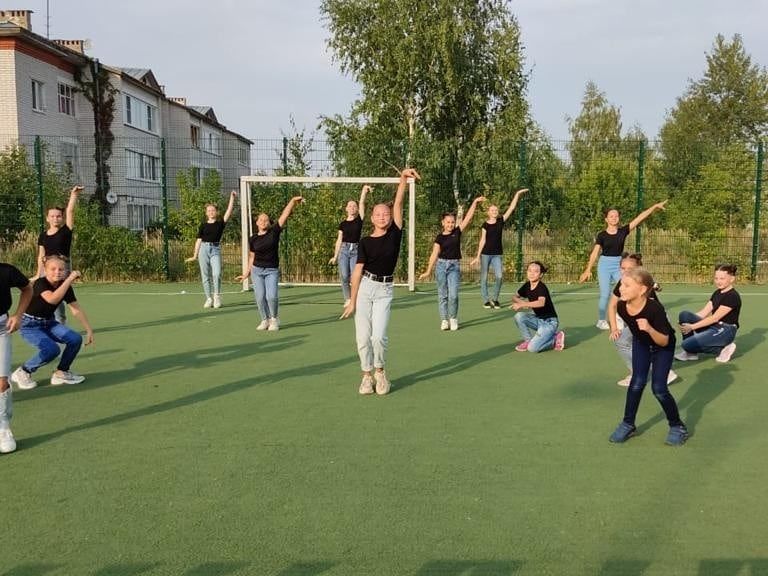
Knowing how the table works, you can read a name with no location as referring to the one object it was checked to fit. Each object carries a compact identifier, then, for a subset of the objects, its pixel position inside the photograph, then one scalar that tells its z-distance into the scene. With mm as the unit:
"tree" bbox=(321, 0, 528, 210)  26312
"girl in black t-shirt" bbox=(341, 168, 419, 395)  6184
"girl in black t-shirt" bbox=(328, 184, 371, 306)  10938
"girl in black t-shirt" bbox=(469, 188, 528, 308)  11594
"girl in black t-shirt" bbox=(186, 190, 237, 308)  11273
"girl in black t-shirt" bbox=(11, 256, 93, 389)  6309
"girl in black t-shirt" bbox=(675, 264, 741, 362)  7531
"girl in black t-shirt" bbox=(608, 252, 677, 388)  5457
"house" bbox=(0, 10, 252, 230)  19375
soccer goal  15852
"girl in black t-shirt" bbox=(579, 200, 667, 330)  9320
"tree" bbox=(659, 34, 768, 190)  39375
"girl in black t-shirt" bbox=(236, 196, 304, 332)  9430
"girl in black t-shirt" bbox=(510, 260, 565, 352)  8164
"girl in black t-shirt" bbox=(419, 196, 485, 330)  9547
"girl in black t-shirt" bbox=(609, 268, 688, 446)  4723
